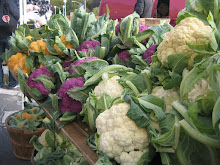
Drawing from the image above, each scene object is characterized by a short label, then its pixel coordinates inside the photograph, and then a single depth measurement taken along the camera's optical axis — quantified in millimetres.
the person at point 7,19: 4180
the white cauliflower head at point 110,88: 1149
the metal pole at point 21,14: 3693
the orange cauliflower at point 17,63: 2078
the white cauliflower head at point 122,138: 884
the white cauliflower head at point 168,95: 951
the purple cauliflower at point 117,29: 1725
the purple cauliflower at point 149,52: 1421
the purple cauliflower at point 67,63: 1782
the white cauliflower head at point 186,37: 926
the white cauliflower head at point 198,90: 799
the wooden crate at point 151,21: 2388
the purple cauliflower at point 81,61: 1476
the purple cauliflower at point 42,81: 1631
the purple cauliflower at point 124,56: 1616
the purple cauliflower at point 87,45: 1725
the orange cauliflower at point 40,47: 2006
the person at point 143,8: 4379
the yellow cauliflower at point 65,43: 1898
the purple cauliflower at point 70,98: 1352
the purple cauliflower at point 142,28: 1685
